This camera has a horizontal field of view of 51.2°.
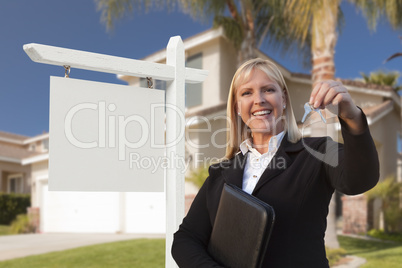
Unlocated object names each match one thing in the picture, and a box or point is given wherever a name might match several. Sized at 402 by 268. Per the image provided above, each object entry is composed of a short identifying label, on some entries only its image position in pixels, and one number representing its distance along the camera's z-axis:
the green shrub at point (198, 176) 10.23
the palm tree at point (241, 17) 12.18
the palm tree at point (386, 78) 18.44
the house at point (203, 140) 12.46
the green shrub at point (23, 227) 17.19
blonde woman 1.32
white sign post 2.29
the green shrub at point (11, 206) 20.59
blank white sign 2.21
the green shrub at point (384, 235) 11.23
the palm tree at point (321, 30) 8.25
